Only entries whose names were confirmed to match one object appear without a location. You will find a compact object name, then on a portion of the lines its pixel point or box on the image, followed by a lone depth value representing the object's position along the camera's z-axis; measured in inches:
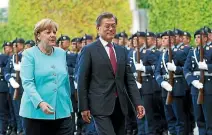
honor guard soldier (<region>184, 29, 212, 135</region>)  441.7
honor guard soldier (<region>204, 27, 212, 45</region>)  464.0
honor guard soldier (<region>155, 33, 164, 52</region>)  561.0
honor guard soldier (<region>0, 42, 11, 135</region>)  617.6
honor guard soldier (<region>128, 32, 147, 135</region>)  528.4
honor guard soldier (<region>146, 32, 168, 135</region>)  528.7
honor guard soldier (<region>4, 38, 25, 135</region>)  587.5
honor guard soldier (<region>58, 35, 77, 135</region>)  570.7
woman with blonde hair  281.6
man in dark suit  303.7
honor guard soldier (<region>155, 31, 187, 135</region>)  496.7
